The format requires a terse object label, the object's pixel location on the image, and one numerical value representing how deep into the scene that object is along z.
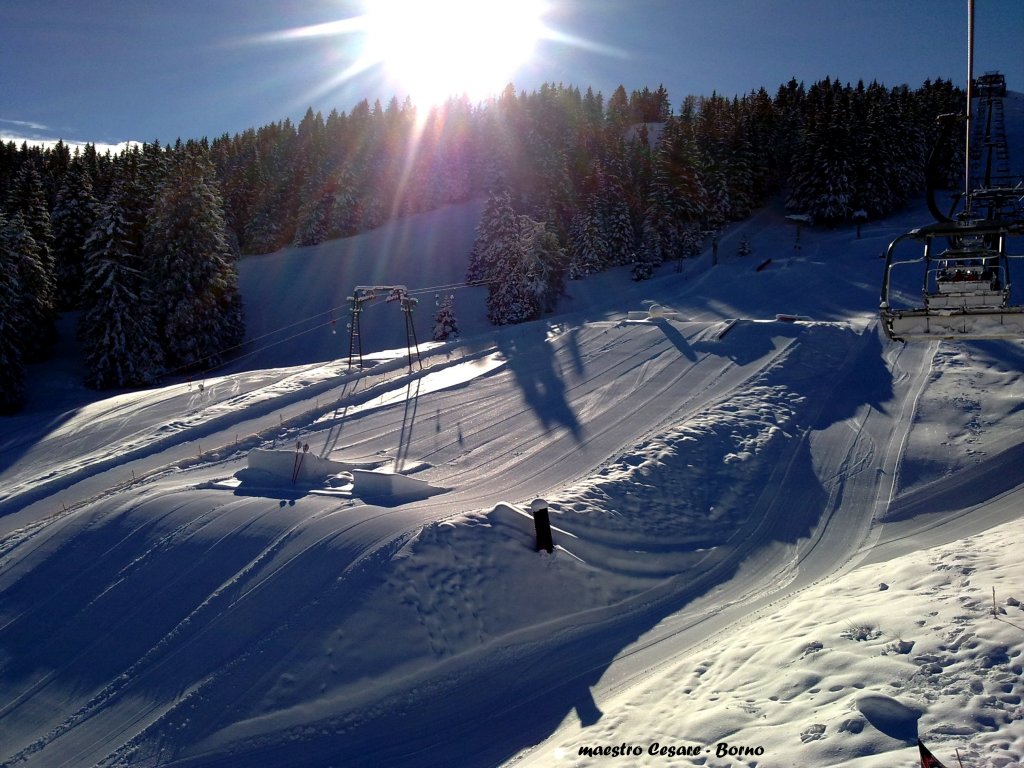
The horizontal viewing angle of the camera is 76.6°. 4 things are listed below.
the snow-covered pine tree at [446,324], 39.44
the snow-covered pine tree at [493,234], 43.31
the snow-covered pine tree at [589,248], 49.78
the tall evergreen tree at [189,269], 37.97
